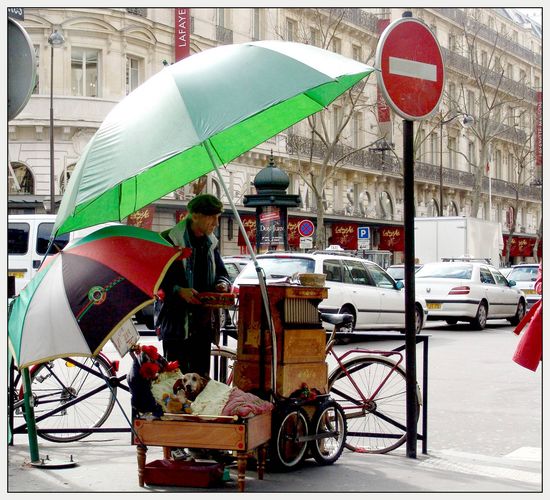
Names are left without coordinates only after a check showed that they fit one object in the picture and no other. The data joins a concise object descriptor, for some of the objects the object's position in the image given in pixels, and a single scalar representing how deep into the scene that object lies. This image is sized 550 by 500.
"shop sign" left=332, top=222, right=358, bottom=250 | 48.38
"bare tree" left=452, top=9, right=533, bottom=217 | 59.41
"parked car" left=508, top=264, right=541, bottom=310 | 28.19
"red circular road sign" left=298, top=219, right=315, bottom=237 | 31.94
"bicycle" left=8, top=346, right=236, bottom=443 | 7.45
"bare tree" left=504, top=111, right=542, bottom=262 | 60.15
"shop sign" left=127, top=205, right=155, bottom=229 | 34.72
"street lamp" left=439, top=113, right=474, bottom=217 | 47.45
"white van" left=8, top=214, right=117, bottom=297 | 22.09
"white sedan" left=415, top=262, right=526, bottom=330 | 22.78
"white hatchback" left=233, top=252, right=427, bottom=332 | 17.58
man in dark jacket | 6.55
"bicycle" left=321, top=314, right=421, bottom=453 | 7.38
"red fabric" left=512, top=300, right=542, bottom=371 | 5.62
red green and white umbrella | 5.82
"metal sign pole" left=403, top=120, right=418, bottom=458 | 6.84
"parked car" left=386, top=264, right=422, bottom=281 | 28.38
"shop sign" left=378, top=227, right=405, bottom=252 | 53.09
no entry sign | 6.84
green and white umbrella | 5.47
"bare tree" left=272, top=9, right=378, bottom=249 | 40.50
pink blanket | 5.82
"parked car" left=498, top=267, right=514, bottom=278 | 31.06
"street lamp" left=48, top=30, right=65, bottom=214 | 33.09
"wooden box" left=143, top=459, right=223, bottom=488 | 5.83
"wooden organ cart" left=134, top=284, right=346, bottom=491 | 6.27
